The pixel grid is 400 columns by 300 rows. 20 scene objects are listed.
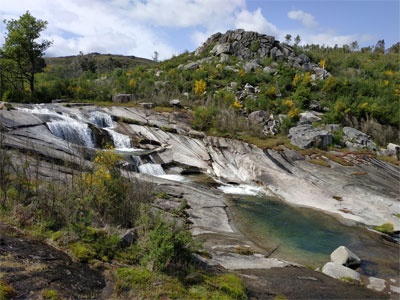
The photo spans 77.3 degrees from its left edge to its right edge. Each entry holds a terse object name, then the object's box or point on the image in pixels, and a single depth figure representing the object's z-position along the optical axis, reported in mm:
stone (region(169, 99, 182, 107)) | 30469
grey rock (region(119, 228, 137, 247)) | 6023
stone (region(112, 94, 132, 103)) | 31312
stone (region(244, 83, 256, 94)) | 36156
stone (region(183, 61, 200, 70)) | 44125
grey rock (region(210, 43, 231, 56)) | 47625
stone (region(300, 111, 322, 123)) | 29008
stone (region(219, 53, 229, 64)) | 44862
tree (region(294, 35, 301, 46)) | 60812
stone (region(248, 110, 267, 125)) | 28731
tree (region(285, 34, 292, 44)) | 57281
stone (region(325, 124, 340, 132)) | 27062
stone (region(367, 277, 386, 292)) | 7571
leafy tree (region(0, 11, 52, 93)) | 28891
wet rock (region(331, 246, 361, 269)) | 8852
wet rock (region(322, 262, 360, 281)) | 7898
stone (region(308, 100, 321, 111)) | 32619
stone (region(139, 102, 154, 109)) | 28234
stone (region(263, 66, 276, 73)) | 41250
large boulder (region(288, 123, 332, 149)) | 23269
